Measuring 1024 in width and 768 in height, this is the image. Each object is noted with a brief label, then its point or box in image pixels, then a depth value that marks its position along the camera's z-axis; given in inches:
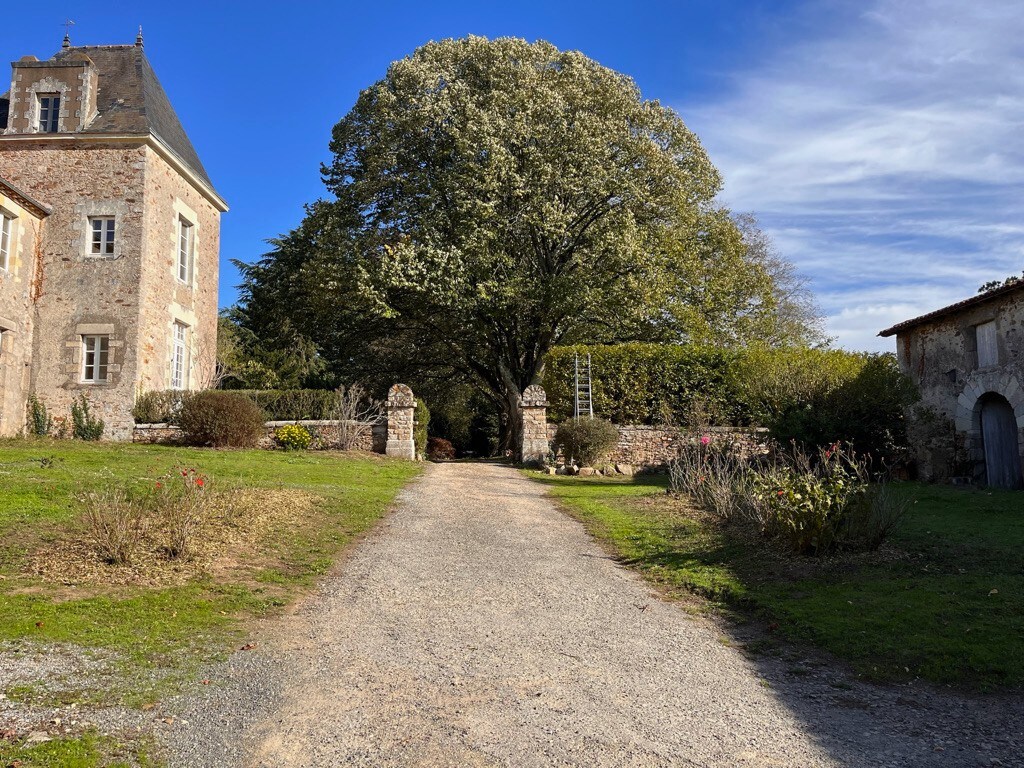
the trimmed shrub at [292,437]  727.1
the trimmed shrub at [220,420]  702.5
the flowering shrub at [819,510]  313.9
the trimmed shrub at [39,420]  748.0
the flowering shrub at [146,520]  268.1
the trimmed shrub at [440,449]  1128.2
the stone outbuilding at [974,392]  579.8
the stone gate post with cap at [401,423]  748.6
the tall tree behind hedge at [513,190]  838.5
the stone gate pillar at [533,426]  750.5
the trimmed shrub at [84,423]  748.0
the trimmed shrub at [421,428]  791.1
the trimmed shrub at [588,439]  663.8
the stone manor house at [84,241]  759.7
